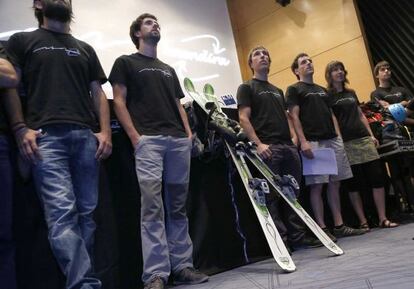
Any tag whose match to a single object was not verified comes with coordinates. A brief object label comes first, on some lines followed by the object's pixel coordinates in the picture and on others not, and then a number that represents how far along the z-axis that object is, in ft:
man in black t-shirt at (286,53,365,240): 10.18
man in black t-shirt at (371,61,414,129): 12.85
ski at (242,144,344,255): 7.86
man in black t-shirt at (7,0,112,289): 5.32
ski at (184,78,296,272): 6.96
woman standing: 11.01
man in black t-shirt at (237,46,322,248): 8.93
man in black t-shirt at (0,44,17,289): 4.99
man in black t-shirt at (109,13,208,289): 6.50
